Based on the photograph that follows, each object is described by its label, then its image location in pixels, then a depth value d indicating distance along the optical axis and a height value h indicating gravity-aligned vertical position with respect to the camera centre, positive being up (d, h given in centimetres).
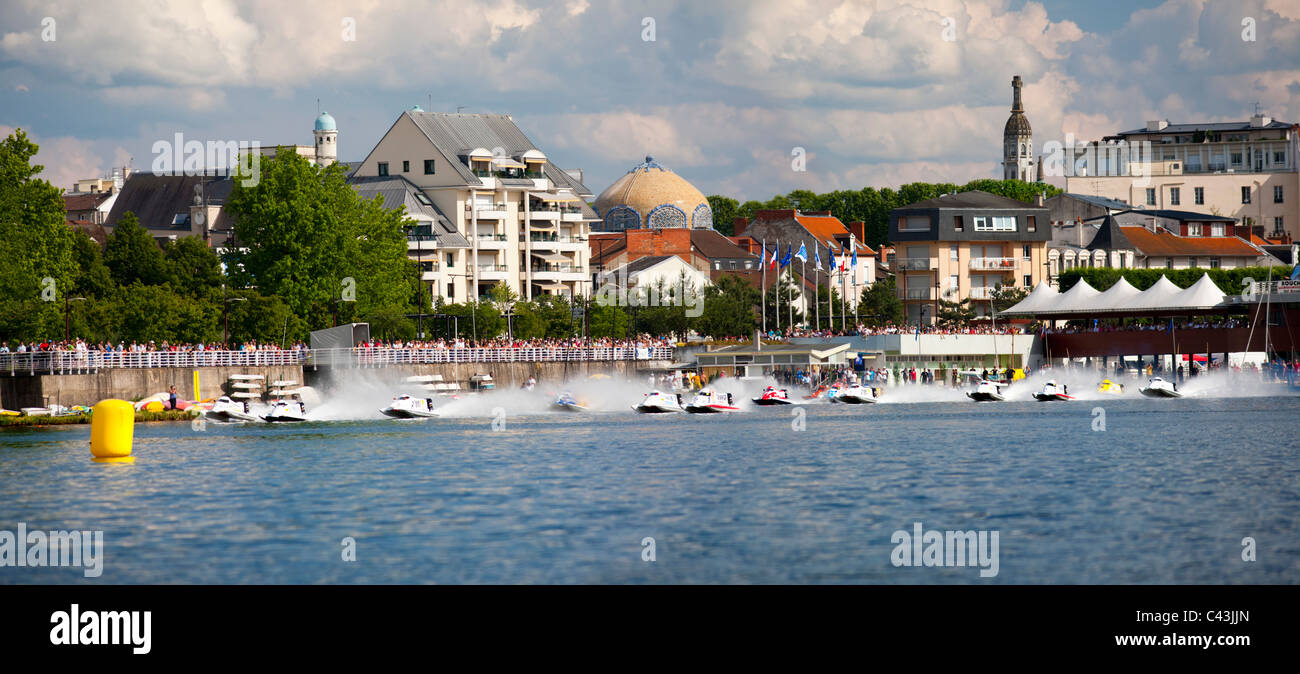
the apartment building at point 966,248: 16425 +1109
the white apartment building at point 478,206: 15475 +1602
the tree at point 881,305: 16050 +496
